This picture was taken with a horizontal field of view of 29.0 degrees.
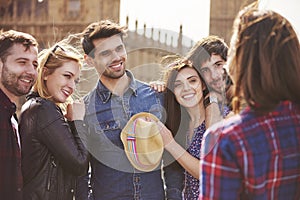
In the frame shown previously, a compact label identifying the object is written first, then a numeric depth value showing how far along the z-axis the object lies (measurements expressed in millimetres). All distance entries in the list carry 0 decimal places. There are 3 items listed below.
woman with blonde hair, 2352
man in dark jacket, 2182
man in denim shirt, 2604
